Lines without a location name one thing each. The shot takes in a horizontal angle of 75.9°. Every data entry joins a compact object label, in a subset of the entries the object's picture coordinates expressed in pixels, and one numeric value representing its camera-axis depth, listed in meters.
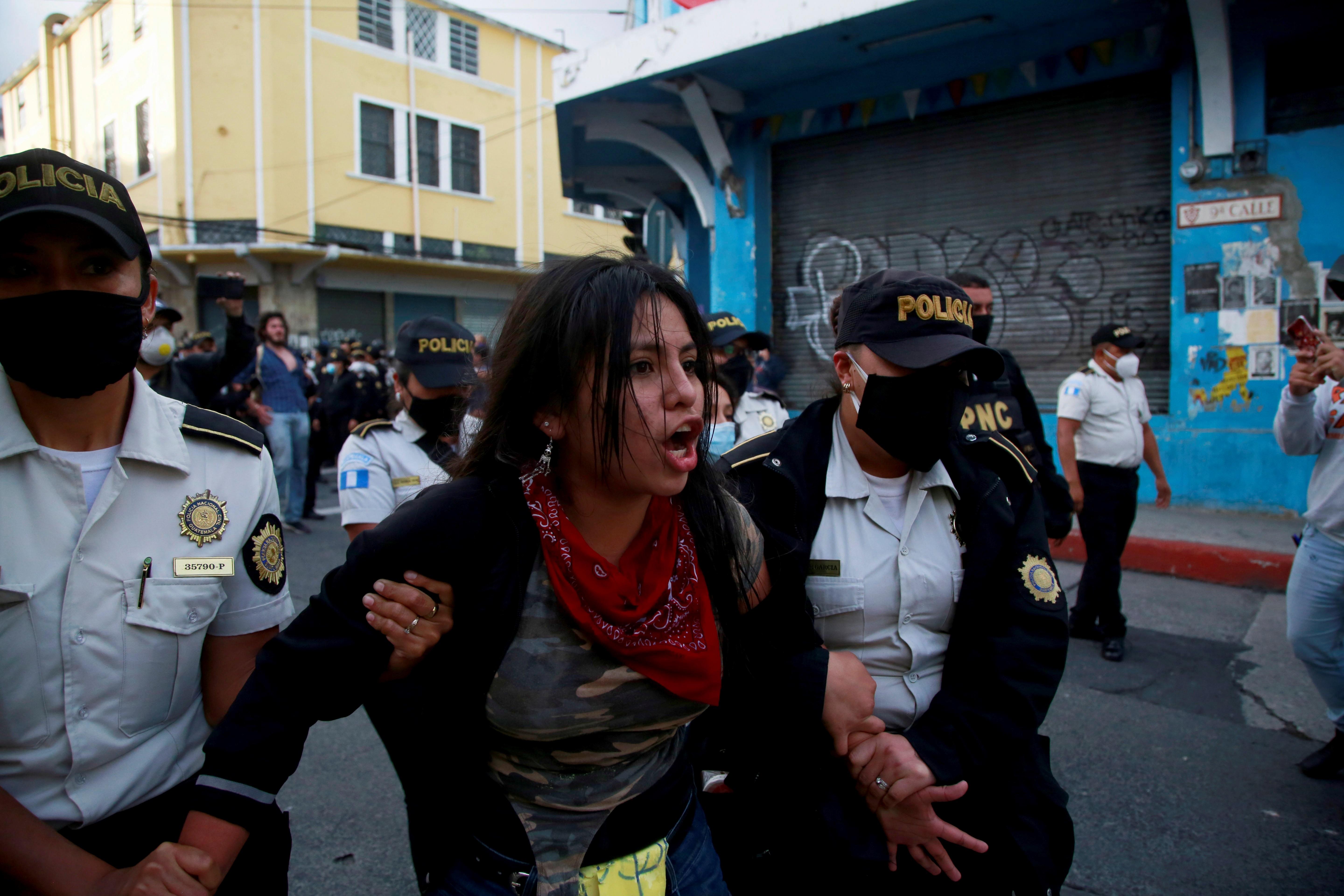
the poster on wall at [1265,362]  7.20
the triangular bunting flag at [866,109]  9.41
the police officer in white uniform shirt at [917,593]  1.71
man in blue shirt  8.16
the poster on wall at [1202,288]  7.45
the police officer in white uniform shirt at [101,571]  1.41
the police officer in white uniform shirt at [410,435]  3.05
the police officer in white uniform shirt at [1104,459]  4.89
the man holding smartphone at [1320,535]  3.19
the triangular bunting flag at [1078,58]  7.98
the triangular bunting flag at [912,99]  9.01
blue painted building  7.15
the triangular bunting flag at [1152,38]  7.48
